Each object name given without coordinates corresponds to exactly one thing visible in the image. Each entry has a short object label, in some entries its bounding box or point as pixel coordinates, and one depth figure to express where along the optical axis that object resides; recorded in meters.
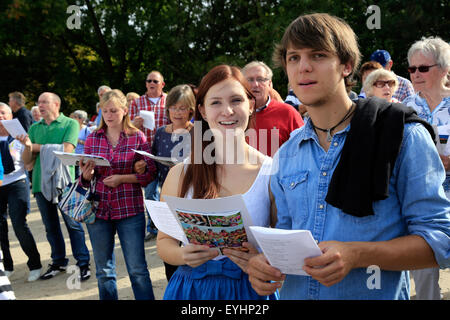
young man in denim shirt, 1.44
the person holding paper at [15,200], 5.38
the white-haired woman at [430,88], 3.29
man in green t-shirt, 5.32
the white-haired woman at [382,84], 4.52
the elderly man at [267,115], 3.97
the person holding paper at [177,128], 4.58
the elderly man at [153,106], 6.42
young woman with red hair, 2.25
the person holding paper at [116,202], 3.77
